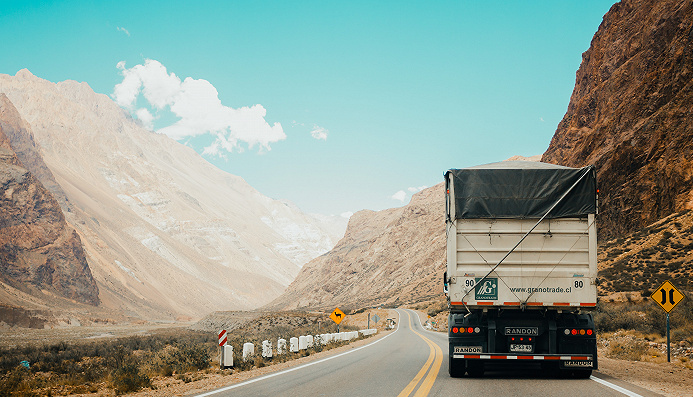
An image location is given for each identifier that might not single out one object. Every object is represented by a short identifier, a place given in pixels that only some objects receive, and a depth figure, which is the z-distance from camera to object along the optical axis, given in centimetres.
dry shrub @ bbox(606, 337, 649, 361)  1769
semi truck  1062
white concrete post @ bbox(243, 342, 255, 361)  1615
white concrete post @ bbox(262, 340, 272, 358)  1780
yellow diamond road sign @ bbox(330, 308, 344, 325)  2828
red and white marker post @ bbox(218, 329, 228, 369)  1517
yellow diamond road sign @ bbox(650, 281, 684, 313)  1636
